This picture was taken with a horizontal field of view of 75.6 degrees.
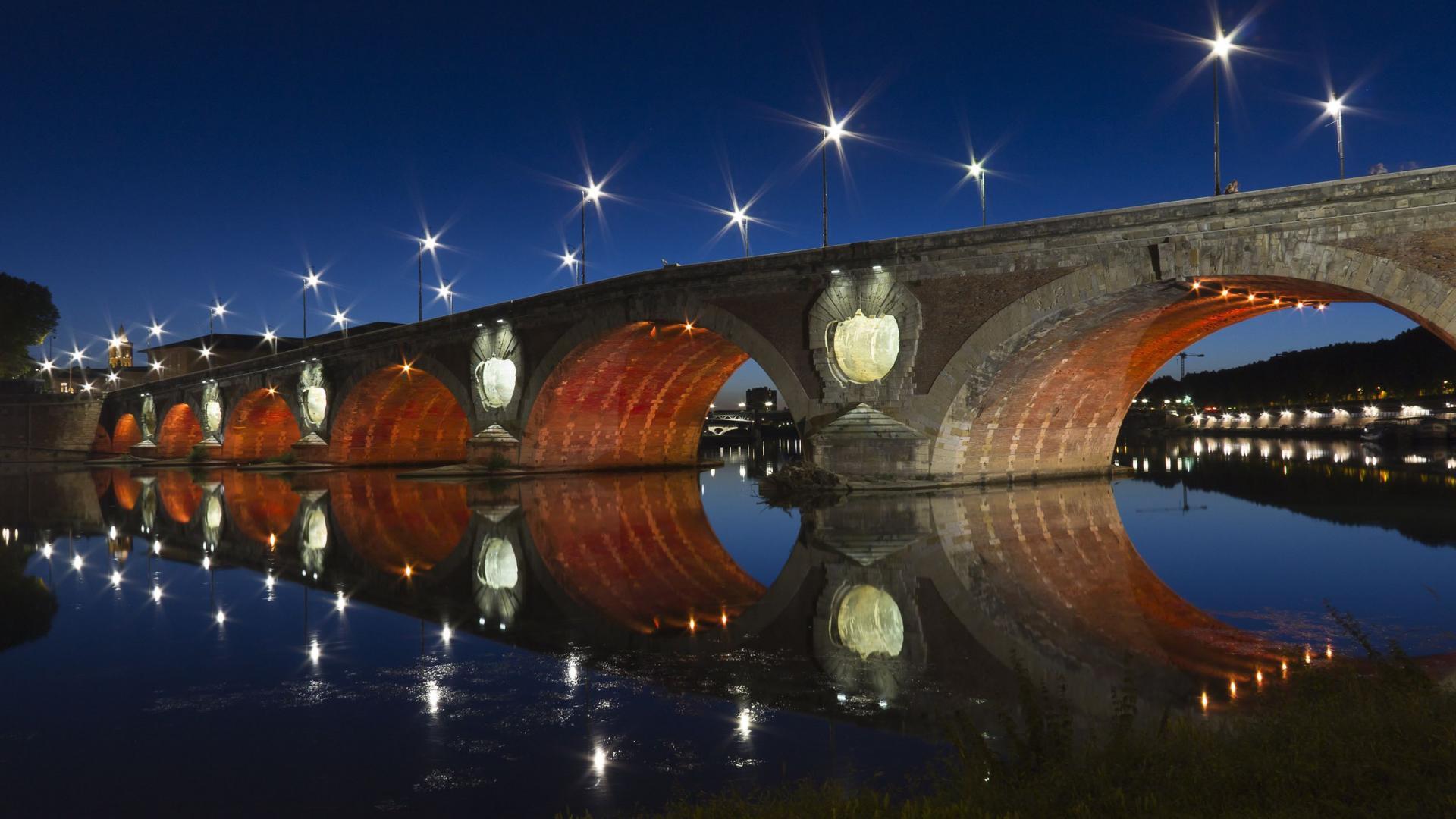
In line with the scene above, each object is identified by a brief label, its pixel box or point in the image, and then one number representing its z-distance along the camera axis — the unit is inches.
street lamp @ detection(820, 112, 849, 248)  951.6
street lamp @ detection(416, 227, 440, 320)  1578.5
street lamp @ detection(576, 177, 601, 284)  1283.2
